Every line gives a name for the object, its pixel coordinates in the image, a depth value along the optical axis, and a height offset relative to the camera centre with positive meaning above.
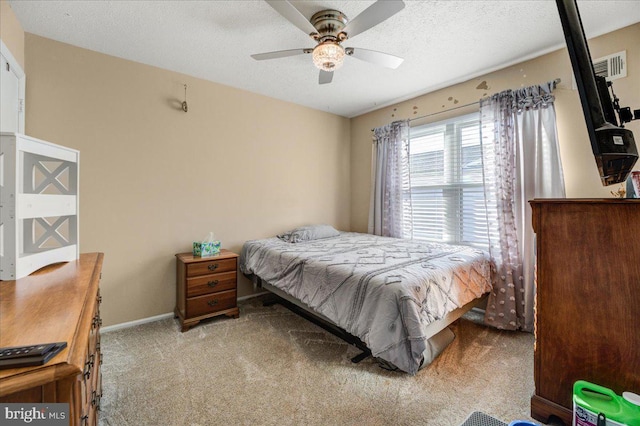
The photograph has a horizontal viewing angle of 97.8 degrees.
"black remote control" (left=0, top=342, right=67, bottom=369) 0.52 -0.26
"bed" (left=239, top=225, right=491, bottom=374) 1.71 -0.53
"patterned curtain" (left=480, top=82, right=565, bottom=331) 2.41 +0.28
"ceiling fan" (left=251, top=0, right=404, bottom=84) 1.65 +1.21
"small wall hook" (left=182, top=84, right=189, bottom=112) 2.89 +1.15
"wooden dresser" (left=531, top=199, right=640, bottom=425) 1.22 -0.40
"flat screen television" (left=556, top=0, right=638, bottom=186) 1.06 +0.43
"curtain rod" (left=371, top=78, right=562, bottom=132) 2.37 +1.17
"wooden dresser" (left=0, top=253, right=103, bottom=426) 0.52 -0.27
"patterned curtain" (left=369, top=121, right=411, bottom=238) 3.54 +0.43
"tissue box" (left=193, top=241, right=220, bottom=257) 2.72 -0.33
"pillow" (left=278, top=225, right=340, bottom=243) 3.31 -0.23
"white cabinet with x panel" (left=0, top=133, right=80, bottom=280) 1.00 +0.05
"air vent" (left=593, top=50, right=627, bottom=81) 2.11 +1.13
